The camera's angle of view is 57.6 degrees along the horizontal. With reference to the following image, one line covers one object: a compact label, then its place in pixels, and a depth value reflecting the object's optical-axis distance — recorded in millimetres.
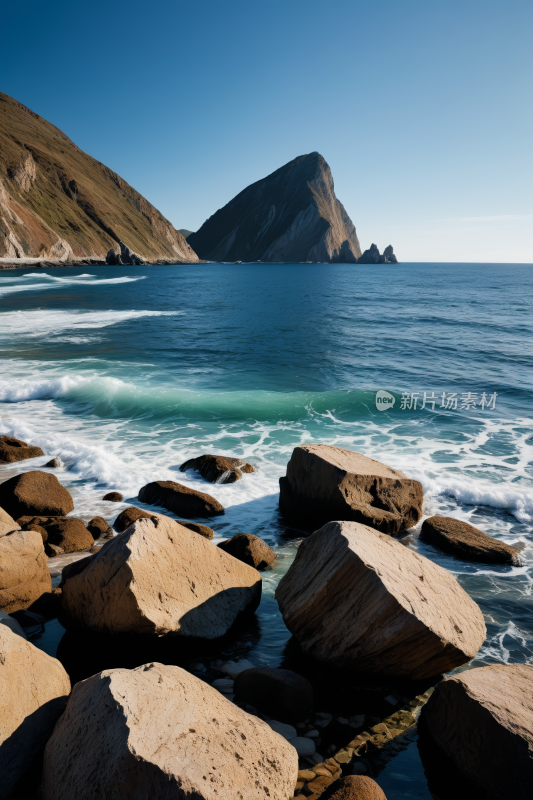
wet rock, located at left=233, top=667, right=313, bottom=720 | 4141
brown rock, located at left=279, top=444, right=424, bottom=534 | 7484
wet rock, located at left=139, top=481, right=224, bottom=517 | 8312
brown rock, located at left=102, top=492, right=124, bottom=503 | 8773
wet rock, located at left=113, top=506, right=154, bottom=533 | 7566
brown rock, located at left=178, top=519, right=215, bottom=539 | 7218
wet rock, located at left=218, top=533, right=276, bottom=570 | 6613
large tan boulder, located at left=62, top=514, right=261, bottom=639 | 4617
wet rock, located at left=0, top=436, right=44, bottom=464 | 10469
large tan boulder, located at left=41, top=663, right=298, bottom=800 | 2779
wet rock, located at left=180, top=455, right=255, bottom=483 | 9758
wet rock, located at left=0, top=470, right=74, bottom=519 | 7715
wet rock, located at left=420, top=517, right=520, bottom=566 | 7055
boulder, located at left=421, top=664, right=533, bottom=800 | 3334
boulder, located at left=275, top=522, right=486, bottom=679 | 4215
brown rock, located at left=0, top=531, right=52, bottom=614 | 5246
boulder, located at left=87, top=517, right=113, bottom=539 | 7457
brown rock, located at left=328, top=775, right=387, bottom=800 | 3182
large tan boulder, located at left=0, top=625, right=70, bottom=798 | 3359
